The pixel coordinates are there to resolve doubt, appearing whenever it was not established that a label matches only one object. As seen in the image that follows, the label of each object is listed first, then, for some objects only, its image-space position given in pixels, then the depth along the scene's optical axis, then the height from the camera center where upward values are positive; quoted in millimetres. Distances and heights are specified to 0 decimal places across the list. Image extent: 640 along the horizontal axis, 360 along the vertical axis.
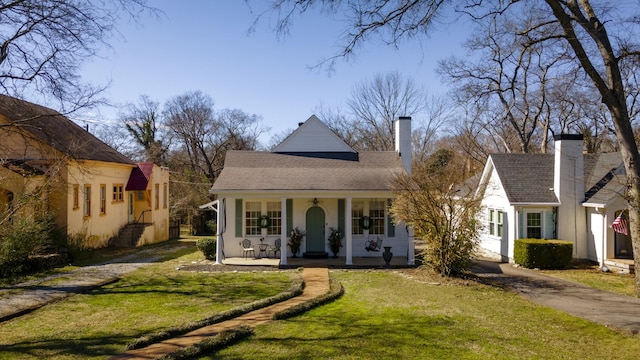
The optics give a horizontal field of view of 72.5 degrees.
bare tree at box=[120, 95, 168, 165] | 43031 +6896
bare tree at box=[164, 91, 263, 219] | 38500 +5575
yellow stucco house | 16031 +613
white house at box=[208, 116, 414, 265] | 16736 -28
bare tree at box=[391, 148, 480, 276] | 14289 -465
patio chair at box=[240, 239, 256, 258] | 17719 -1906
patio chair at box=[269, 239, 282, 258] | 17875 -1872
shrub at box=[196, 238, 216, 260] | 18031 -1925
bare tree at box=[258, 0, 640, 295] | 11984 +3909
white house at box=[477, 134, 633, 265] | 16922 -38
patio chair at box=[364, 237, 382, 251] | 18094 -1810
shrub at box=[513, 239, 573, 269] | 16750 -2031
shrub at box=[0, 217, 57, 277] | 14086 -1385
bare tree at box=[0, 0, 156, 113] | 10398 +4328
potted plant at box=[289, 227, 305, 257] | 17859 -1597
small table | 17906 -1874
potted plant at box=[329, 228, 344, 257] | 17906 -1612
